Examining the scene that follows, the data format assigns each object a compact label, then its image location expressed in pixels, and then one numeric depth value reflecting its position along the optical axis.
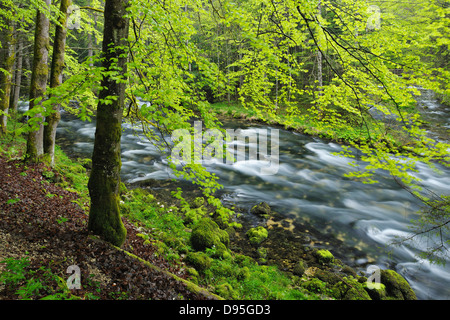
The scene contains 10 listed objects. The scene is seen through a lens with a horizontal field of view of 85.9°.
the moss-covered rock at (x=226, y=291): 5.09
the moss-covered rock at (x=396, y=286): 6.07
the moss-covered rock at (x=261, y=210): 9.37
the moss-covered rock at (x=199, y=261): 5.87
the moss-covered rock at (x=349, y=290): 5.68
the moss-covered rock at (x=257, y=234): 7.72
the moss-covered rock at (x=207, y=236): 6.80
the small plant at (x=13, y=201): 5.13
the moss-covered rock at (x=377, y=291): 5.93
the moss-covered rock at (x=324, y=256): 7.09
